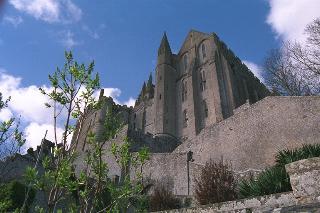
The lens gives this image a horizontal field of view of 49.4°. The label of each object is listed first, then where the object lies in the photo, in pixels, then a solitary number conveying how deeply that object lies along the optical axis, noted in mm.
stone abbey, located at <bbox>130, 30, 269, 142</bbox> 44906
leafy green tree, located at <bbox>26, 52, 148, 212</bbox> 4750
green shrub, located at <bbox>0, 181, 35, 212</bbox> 15098
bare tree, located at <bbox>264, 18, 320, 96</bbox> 27838
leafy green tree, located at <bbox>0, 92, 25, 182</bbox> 6927
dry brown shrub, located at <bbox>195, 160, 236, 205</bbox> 12836
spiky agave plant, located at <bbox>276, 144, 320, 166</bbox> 12727
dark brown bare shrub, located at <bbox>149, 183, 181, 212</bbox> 15648
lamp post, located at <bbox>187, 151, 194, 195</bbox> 24445
